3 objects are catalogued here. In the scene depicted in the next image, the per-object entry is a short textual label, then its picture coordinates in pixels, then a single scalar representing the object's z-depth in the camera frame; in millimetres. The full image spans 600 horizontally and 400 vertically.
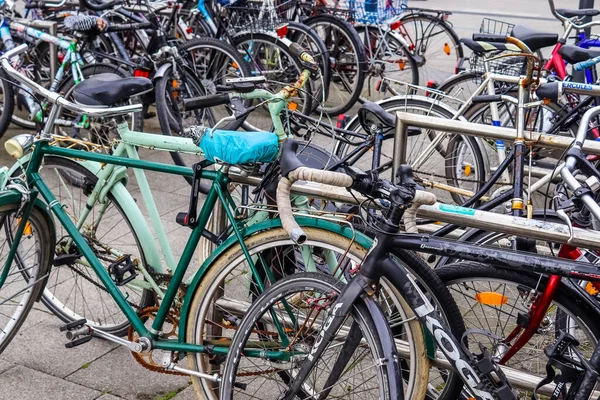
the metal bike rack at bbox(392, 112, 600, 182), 3188
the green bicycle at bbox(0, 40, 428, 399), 2734
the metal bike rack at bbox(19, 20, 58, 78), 6172
